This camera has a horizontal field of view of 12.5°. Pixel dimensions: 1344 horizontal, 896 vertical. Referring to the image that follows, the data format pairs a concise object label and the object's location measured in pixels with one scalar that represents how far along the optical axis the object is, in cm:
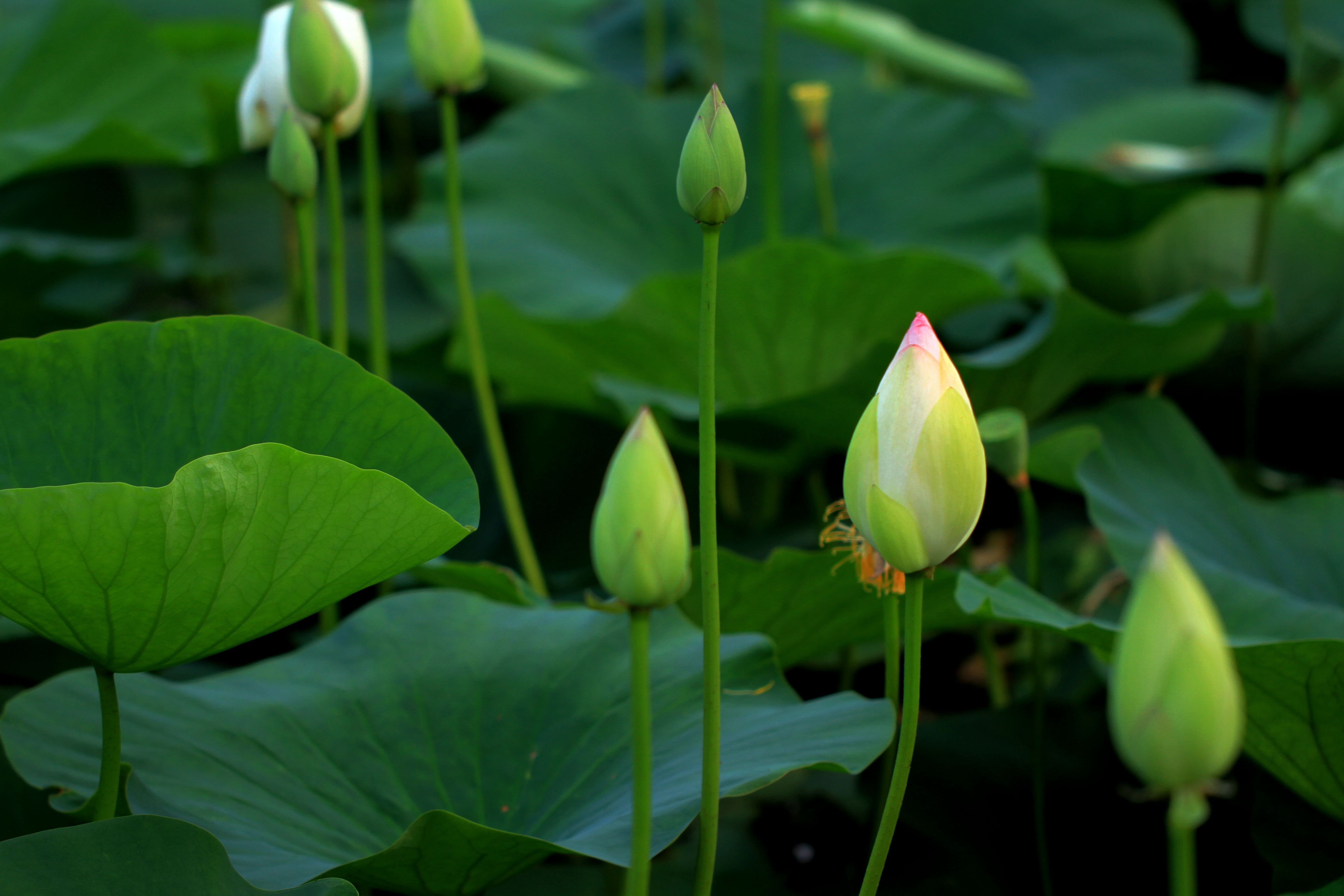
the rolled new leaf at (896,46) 579
